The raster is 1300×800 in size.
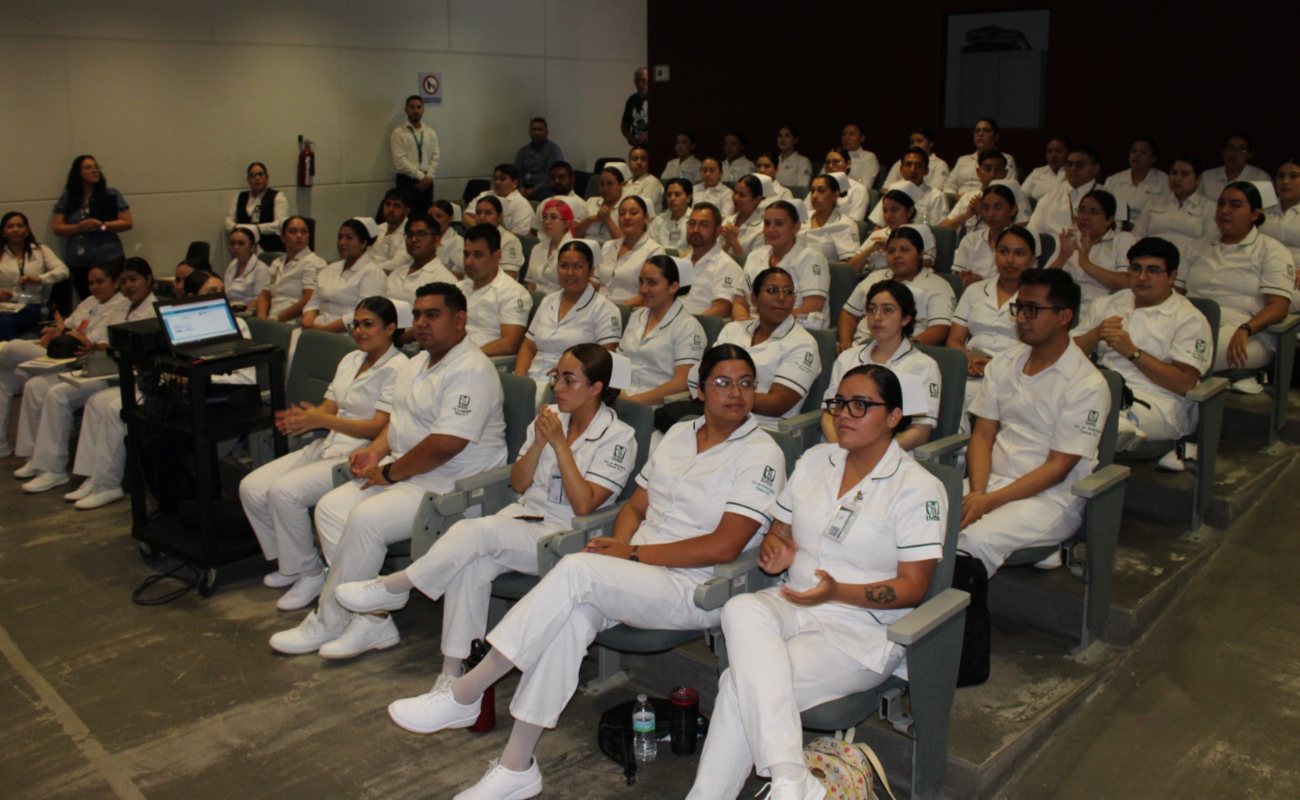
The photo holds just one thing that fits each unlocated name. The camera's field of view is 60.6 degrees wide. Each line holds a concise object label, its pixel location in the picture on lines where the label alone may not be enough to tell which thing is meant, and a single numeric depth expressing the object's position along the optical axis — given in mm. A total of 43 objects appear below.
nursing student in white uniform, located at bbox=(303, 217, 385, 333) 6391
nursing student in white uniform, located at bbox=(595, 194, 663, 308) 6531
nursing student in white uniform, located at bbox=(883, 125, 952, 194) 8922
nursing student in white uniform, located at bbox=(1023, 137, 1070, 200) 7984
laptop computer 4578
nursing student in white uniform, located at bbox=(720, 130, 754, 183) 10203
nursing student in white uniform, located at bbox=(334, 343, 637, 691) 3545
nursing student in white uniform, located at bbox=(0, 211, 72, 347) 7516
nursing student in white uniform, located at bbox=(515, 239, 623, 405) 5398
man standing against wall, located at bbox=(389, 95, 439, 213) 11164
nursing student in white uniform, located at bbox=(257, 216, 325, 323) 6852
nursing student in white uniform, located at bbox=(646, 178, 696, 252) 7816
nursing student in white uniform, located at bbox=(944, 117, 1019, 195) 8625
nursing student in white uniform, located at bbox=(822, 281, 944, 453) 4098
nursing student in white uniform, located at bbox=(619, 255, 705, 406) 4969
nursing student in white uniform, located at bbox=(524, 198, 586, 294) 7188
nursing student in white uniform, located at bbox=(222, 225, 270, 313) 7264
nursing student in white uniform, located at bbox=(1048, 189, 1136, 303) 5660
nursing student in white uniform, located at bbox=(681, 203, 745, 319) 6004
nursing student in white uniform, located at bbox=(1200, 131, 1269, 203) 7277
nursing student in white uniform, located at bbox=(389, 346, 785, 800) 3094
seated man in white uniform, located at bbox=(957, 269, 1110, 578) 3641
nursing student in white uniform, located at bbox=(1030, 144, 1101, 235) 7062
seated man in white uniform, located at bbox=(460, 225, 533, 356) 5789
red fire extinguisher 10516
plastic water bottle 3295
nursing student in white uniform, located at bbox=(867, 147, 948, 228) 8047
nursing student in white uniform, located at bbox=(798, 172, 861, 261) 6996
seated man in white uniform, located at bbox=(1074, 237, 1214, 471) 4383
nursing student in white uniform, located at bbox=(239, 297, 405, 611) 4430
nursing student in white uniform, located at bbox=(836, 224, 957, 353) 5211
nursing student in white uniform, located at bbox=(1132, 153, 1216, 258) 6570
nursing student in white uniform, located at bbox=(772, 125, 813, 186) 9836
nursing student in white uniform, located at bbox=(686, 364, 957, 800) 2756
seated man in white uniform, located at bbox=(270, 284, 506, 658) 3975
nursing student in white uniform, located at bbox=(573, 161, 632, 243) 8094
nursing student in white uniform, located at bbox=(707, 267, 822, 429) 4461
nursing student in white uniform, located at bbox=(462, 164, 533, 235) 8828
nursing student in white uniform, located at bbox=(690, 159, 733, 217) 9078
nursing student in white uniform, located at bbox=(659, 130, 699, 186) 10469
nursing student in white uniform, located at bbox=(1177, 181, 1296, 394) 5172
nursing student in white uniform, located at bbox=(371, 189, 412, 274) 7645
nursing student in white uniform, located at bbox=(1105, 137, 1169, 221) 7434
